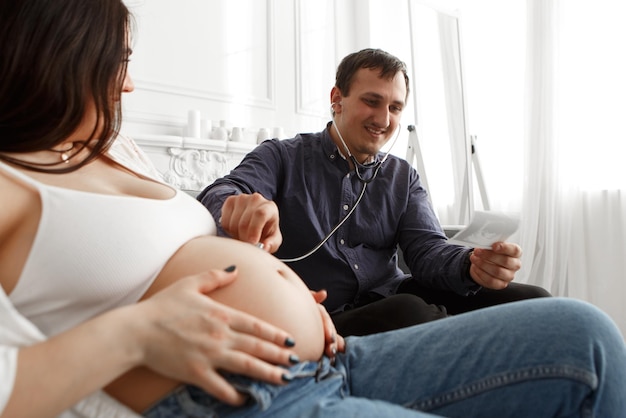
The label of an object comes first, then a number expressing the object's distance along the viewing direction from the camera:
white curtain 2.70
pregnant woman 0.59
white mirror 3.03
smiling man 1.38
